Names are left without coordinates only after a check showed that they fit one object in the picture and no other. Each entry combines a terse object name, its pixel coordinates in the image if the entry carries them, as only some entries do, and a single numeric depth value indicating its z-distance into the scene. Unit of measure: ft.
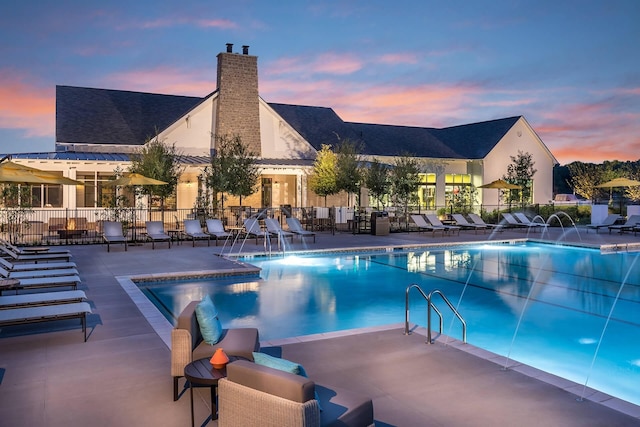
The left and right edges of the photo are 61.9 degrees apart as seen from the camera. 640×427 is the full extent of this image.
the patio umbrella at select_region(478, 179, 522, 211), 88.17
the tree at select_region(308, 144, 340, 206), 84.17
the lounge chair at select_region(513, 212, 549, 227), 83.25
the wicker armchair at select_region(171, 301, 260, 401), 16.21
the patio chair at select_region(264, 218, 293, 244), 62.66
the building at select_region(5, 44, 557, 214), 81.71
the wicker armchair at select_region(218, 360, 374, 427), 10.32
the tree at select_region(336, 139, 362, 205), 81.56
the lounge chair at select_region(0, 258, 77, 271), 32.30
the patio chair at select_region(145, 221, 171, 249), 58.06
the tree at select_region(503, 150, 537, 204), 104.99
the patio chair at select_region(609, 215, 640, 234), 77.40
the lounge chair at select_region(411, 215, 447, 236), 75.21
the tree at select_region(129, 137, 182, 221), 68.13
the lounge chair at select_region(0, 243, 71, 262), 38.81
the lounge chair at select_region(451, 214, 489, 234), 80.28
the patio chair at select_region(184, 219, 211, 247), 60.59
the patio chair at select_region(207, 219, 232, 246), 61.81
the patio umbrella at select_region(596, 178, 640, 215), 84.06
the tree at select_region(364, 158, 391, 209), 82.43
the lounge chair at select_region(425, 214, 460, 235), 76.43
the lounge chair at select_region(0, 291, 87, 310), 23.45
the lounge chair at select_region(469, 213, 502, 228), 81.53
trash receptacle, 74.79
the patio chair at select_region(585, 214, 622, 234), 80.74
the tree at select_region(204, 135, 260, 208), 73.56
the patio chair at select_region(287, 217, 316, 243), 62.85
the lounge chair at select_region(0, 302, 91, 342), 21.37
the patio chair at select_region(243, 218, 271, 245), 64.85
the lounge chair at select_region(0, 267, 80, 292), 28.14
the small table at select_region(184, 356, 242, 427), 14.11
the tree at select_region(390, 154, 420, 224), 83.46
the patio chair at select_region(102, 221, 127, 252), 55.31
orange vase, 14.75
